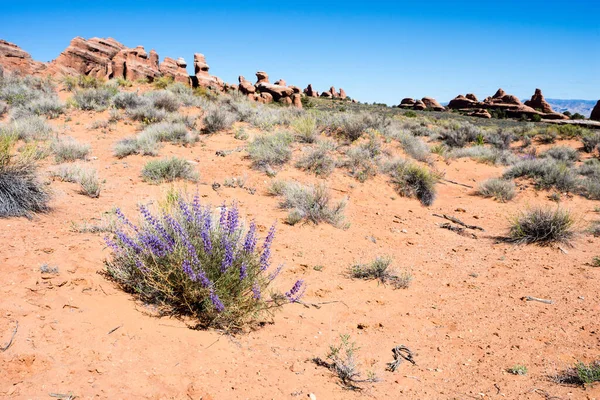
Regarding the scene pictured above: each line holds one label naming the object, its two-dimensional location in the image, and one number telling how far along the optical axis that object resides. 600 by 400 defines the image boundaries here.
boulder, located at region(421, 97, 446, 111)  63.62
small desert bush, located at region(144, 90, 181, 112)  13.19
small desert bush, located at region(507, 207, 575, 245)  6.04
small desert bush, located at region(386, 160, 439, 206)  8.55
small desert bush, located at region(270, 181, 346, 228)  6.19
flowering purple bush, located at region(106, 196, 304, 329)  2.92
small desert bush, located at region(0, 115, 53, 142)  8.70
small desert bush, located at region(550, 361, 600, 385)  2.66
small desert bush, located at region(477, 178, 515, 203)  8.93
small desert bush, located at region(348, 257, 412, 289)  4.53
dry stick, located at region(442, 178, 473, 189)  10.09
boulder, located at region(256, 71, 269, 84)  45.28
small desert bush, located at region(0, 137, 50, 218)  4.12
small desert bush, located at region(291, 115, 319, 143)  10.23
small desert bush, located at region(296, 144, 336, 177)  8.60
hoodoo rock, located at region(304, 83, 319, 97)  73.82
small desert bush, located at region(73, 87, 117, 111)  12.77
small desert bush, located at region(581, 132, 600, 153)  15.26
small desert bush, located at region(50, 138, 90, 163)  7.61
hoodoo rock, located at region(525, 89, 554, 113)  58.31
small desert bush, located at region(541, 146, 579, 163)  13.51
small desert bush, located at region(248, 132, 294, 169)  8.43
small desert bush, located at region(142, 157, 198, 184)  6.95
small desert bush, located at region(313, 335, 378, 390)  2.69
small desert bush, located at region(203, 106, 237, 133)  11.09
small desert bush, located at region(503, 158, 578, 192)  9.78
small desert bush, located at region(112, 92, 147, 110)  12.98
